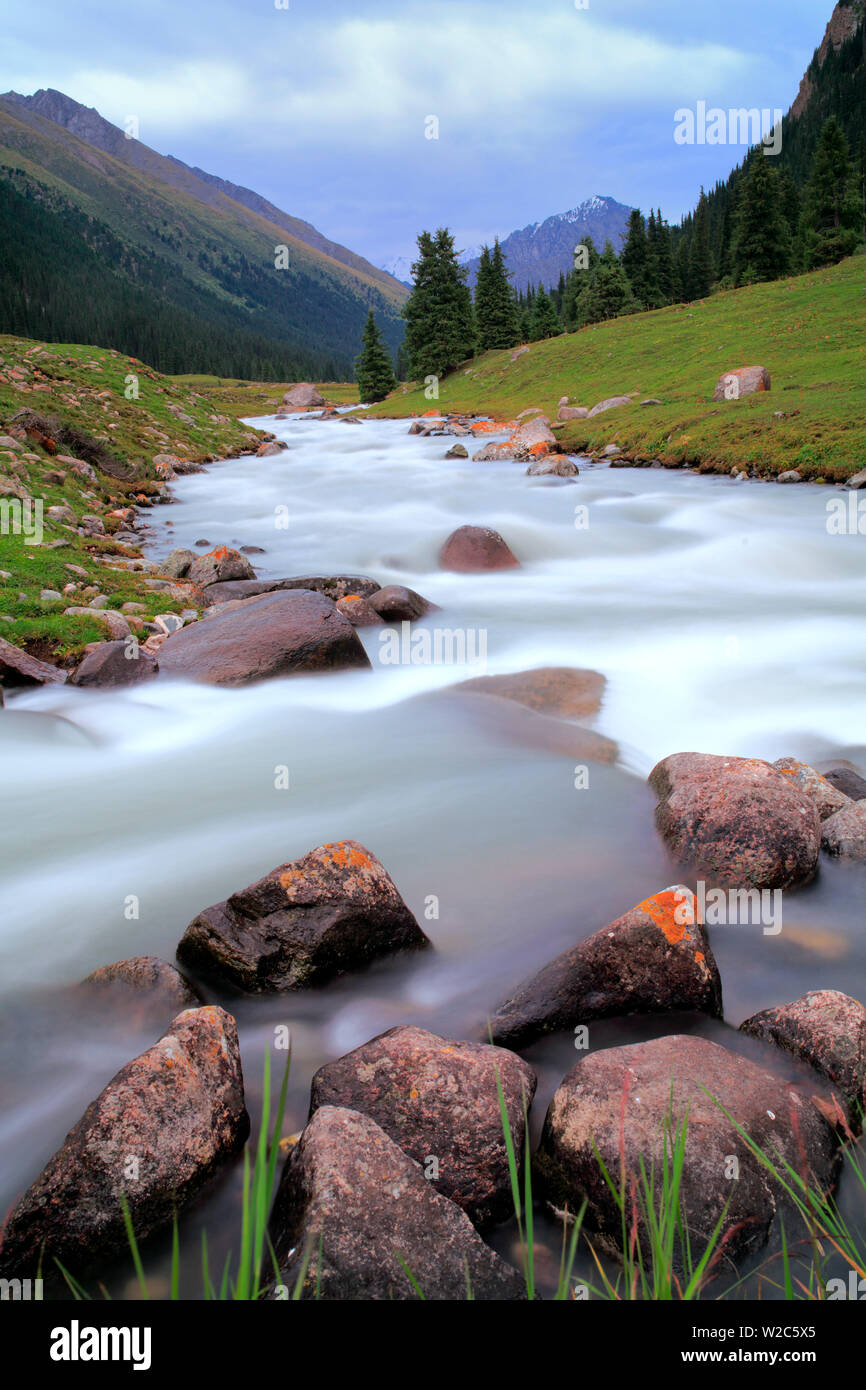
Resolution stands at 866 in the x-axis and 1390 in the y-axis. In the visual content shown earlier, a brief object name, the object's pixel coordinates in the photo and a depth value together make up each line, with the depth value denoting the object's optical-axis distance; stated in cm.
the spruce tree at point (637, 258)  7475
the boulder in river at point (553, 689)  906
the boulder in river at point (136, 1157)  301
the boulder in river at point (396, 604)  1269
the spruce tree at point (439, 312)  6669
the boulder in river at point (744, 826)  535
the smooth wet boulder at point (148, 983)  435
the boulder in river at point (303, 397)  9288
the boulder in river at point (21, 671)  915
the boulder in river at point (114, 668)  940
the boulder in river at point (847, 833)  559
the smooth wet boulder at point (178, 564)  1518
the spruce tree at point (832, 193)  6512
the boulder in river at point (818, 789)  611
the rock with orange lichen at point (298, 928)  454
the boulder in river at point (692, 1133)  297
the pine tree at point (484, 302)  7169
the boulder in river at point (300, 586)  1312
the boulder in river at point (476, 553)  1633
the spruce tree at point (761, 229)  6138
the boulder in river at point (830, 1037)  354
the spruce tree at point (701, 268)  8669
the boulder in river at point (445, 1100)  325
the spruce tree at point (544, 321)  7894
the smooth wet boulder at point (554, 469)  2645
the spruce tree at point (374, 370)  7981
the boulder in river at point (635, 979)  420
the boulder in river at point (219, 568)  1454
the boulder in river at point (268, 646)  988
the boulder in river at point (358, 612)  1241
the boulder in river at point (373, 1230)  266
